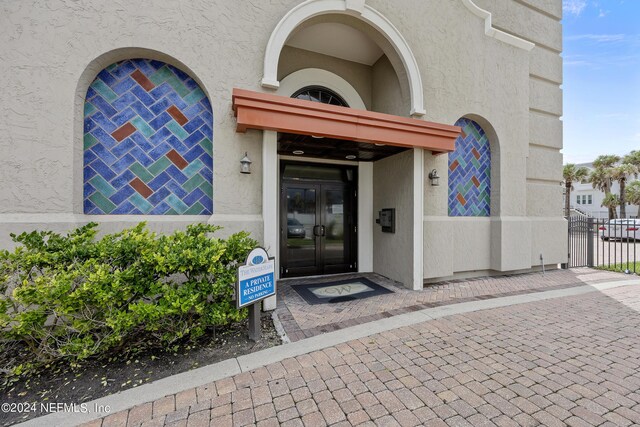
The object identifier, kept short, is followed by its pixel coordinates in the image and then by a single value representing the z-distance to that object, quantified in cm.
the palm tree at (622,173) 2812
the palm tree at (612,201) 2891
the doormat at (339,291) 555
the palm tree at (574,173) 3120
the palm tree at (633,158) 2902
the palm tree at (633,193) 2881
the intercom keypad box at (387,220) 671
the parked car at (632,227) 1455
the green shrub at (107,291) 293
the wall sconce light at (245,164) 479
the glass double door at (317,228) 712
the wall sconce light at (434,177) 633
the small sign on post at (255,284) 361
